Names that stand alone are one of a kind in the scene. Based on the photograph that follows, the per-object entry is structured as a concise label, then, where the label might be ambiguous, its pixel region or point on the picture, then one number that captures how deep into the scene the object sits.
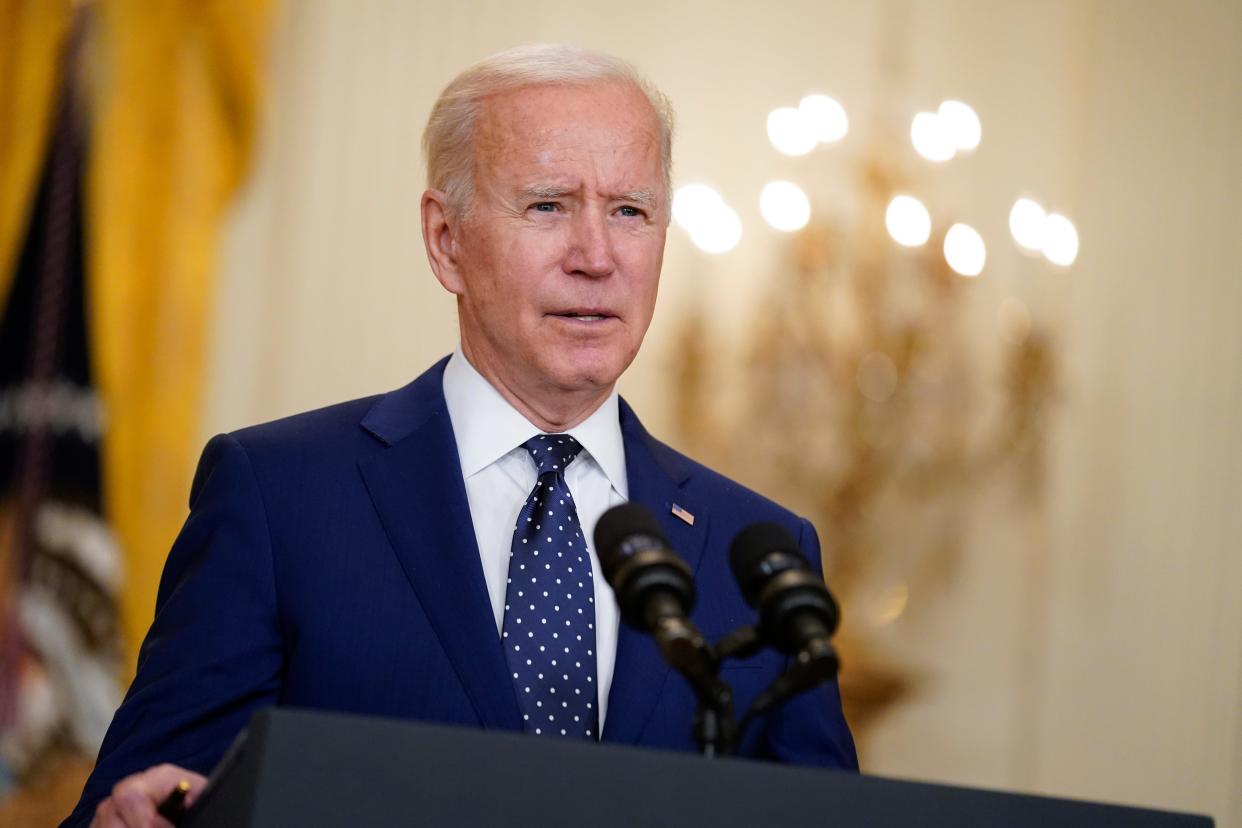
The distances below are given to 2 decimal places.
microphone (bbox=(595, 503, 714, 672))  4.66
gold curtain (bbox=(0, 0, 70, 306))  6.51
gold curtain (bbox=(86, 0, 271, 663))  6.49
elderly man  4.93
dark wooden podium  4.58
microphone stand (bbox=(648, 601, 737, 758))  4.66
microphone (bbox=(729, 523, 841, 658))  4.68
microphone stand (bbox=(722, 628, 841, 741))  4.67
